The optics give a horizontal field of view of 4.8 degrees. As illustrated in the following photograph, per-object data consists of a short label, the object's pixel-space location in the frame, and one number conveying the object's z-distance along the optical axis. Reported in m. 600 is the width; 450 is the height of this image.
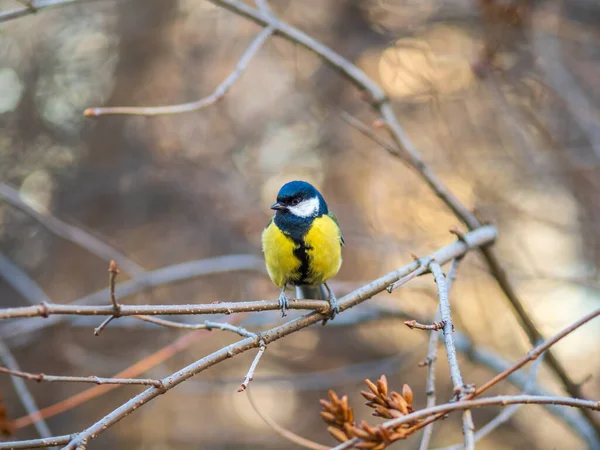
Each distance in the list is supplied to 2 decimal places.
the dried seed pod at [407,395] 4.71
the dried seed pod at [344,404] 4.58
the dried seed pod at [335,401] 4.57
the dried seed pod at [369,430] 4.31
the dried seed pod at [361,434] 4.33
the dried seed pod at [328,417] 4.53
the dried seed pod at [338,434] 4.54
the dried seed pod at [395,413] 4.61
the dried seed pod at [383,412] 4.66
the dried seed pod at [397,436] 4.37
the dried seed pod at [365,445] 4.30
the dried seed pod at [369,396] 4.65
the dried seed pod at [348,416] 4.59
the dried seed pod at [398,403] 4.63
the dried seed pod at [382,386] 4.72
